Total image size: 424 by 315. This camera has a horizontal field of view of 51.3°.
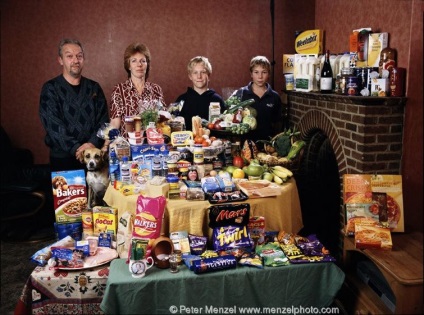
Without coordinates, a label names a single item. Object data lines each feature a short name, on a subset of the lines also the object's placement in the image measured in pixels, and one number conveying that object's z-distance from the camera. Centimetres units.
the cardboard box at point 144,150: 308
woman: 381
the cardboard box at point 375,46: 308
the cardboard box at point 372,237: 266
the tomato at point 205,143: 316
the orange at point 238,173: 313
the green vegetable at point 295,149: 337
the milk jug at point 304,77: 396
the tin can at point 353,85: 322
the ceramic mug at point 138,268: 246
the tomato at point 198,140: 317
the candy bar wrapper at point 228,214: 272
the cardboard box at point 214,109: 377
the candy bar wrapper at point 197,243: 270
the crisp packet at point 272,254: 262
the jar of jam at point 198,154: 310
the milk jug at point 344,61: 356
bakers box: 326
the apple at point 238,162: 327
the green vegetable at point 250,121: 348
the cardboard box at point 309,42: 416
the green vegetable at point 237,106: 364
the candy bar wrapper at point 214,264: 250
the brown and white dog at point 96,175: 335
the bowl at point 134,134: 312
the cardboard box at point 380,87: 297
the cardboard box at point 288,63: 457
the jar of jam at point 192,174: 307
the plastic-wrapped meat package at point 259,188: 285
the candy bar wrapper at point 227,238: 277
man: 379
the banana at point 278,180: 306
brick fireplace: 302
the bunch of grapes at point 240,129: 342
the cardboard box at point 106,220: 297
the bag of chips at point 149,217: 264
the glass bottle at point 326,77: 367
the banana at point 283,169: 314
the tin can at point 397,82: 290
